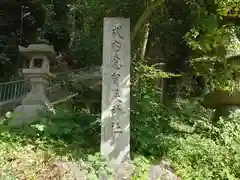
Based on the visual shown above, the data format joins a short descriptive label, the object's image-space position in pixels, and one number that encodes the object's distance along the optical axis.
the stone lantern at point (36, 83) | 4.46
